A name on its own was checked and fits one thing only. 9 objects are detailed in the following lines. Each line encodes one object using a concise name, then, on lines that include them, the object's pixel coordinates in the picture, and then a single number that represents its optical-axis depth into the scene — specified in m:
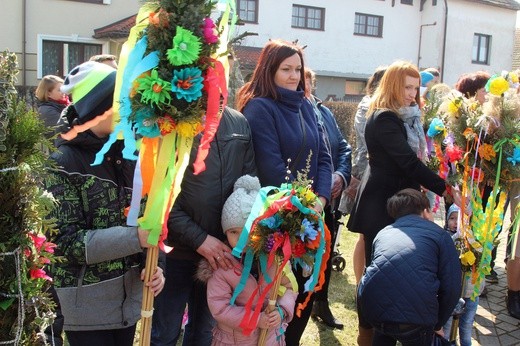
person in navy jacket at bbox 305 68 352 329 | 3.89
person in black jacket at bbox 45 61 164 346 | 2.14
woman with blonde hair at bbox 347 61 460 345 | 3.69
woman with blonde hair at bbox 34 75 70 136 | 5.29
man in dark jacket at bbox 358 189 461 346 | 3.01
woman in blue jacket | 2.96
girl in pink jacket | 2.54
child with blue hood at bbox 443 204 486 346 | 3.80
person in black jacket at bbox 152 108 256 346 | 2.62
